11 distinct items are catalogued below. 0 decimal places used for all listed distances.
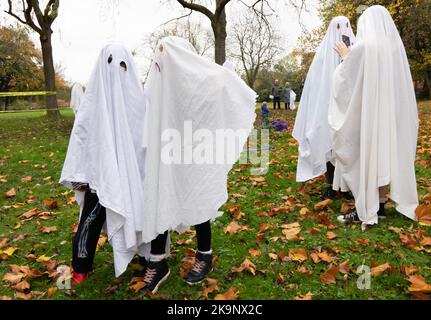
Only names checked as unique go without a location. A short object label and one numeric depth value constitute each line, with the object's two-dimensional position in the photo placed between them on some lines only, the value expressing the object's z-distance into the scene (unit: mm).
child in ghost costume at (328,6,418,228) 4250
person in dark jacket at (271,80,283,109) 27244
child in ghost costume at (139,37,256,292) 3137
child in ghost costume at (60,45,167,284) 3199
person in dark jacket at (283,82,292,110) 28395
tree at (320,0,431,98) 21148
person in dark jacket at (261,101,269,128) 13005
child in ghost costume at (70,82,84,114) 13198
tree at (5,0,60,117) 17859
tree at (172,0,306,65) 14747
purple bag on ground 11129
